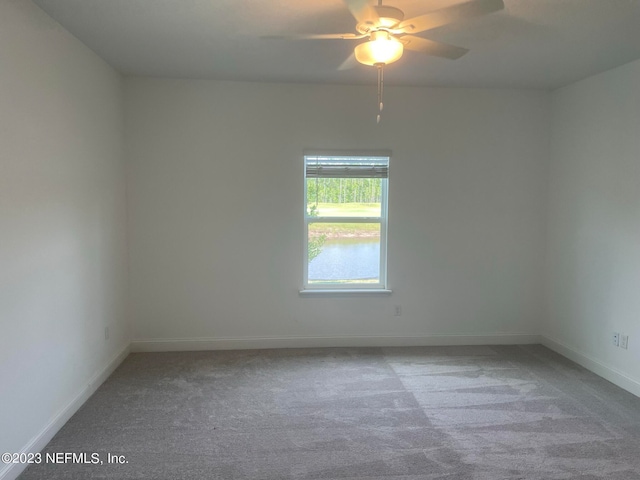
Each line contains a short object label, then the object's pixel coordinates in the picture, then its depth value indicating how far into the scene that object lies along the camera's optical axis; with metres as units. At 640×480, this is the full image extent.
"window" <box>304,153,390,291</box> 4.01
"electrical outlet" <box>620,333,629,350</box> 3.24
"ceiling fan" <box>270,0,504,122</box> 1.74
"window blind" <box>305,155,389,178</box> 3.98
